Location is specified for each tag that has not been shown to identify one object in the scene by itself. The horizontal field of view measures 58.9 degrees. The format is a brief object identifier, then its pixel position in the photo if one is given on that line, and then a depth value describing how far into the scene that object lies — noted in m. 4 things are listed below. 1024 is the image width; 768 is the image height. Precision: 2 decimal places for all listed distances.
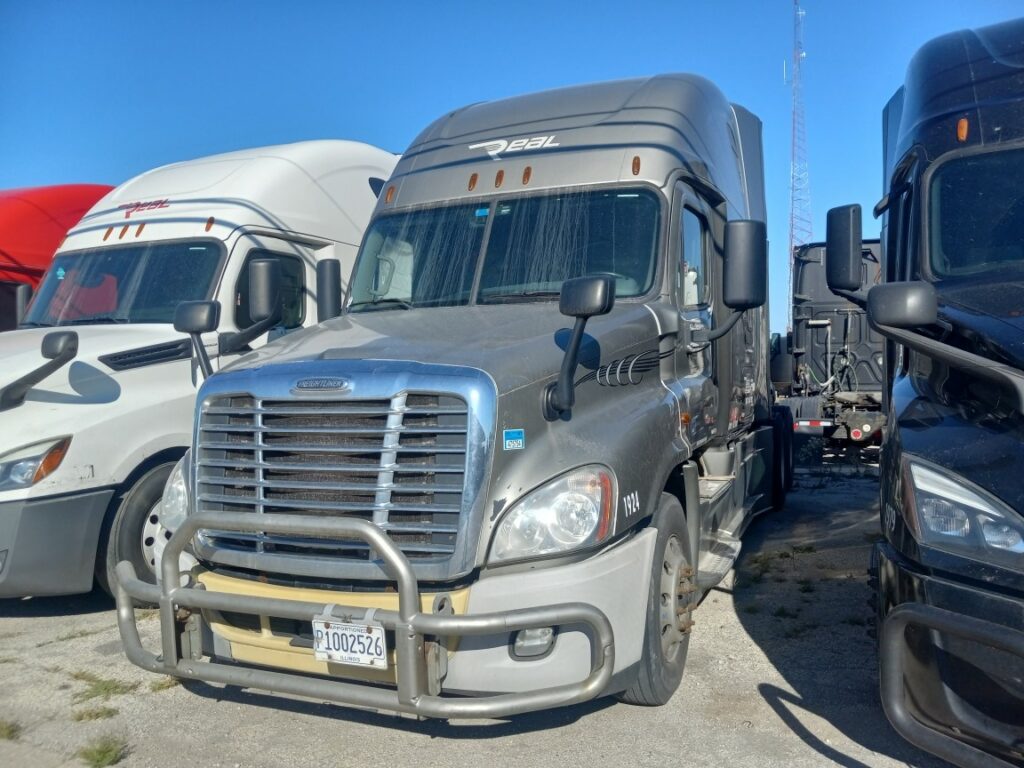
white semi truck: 5.49
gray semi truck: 3.40
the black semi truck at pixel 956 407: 2.97
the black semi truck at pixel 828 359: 12.78
